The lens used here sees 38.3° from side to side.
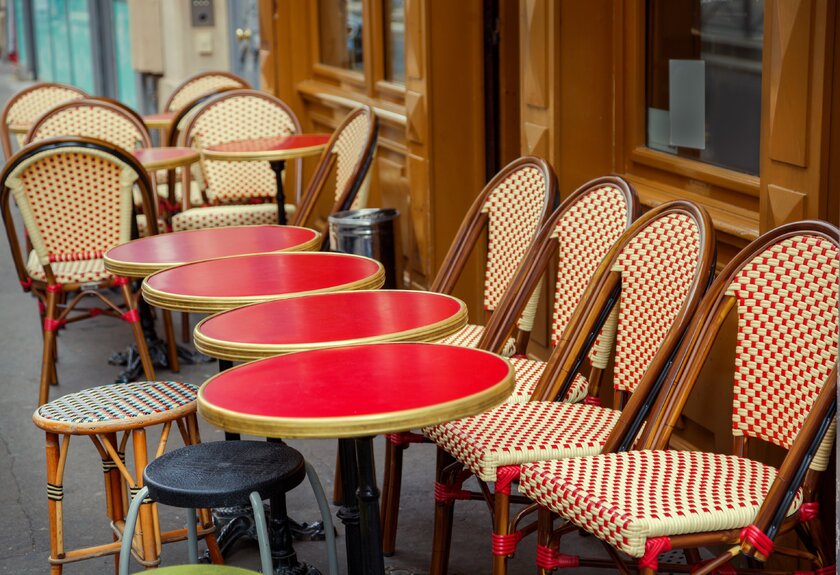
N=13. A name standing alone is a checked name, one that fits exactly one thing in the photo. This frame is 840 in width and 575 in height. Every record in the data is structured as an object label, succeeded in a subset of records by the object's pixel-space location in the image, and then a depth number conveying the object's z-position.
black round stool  2.64
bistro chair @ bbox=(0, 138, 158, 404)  4.69
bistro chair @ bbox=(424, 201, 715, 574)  2.84
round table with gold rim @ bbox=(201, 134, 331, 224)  5.61
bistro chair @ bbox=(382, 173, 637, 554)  3.43
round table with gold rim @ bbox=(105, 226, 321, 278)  3.74
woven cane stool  3.11
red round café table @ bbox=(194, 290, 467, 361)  2.71
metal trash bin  5.53
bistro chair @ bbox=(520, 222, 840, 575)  2.39
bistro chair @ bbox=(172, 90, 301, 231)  6.47
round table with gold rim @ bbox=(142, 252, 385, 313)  3.15
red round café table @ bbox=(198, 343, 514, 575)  2.19
